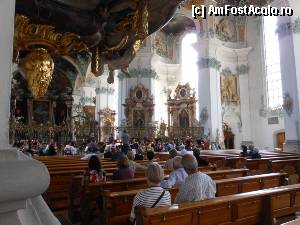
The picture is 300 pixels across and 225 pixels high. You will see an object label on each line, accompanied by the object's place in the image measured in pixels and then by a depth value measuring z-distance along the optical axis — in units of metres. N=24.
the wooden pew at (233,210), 2.59
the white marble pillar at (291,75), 14.69
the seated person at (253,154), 9.44
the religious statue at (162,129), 20.09
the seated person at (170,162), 6.10
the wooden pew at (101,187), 4.45
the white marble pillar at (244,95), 22.39
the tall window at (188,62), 25.90
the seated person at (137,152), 9.30
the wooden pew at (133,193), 3.76
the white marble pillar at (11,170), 1.17
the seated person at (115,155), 8.06
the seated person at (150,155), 6.69
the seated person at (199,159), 6.57
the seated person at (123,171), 4.80
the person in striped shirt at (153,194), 2.84
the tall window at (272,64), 21.41
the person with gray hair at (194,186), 3.18
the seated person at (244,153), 10.22
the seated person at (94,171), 4.62
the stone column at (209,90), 20.16
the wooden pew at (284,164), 8.26
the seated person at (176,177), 4.14
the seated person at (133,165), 5.73
